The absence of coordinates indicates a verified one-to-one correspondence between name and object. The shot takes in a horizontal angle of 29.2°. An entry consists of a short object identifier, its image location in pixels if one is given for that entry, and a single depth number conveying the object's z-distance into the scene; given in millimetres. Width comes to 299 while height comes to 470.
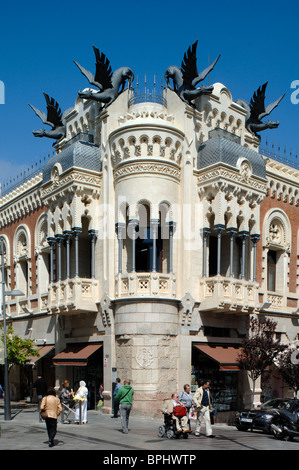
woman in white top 21594
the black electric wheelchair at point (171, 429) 18422
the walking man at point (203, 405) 19438
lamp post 23734
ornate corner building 25984
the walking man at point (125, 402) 19453
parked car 22281
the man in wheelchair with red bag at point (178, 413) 18388
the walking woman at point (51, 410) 15812
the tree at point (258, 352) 26844
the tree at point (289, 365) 28375
